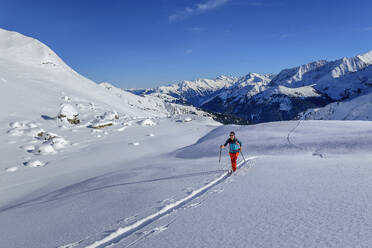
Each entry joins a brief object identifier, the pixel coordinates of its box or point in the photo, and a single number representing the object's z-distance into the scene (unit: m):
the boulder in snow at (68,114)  48.84
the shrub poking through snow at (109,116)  51.66
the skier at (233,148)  13.77
